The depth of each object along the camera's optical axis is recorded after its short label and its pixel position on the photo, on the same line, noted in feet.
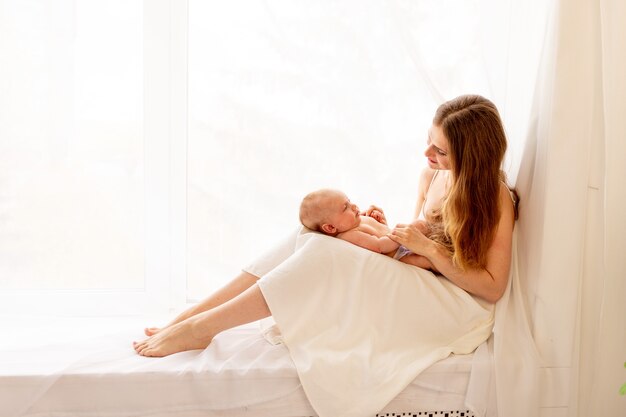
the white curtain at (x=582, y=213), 6.39
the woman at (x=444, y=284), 6.60
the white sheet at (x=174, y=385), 6.09
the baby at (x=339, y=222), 7.06
